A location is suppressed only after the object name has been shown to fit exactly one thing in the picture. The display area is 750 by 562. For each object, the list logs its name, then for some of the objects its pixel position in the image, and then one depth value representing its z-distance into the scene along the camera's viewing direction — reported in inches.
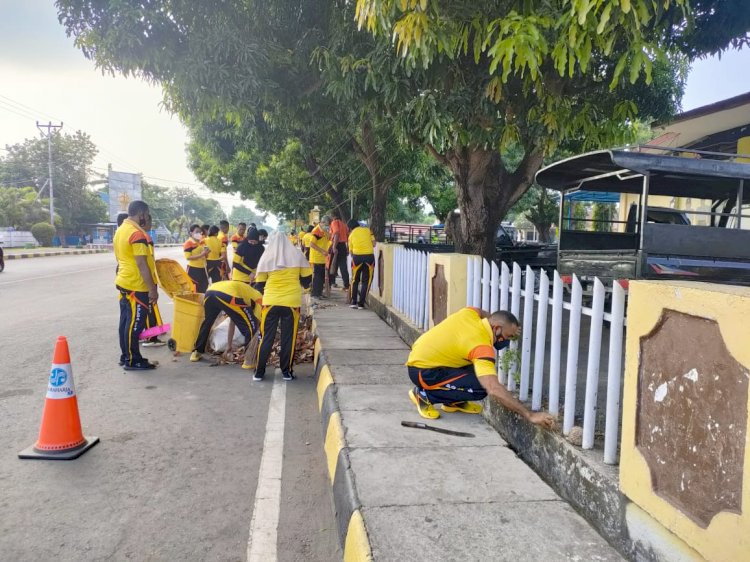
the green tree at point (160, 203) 3125.0
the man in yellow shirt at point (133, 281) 225.0
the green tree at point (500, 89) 151.3
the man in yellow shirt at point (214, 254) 411.5
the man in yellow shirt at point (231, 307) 234.7
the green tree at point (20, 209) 1528.1
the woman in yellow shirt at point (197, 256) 379.9
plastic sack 254.8
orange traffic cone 142.0
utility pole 1587.1
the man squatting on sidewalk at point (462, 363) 129.6
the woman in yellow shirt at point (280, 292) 213.8
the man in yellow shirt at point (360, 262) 352.2
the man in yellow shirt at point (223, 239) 435.2
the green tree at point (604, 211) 749.8
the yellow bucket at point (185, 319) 250.4
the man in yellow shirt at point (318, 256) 402.9
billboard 2113.9
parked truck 208.7
